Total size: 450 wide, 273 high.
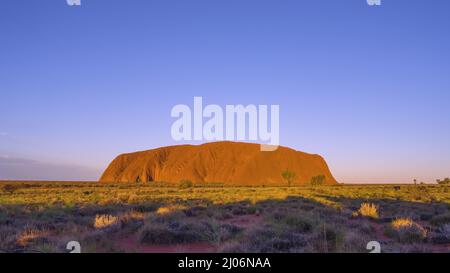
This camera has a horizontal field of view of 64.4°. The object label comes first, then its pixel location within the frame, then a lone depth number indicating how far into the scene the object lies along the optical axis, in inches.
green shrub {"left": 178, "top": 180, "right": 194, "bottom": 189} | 2327.9
